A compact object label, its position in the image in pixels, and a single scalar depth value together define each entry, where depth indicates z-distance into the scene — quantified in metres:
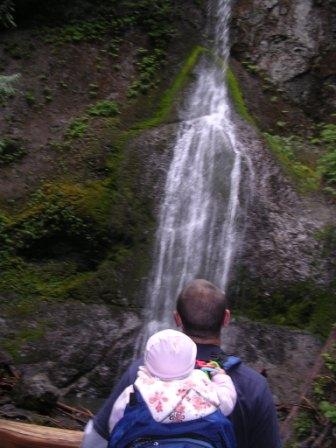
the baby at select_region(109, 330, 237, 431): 2.06
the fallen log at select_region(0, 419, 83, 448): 3.21
